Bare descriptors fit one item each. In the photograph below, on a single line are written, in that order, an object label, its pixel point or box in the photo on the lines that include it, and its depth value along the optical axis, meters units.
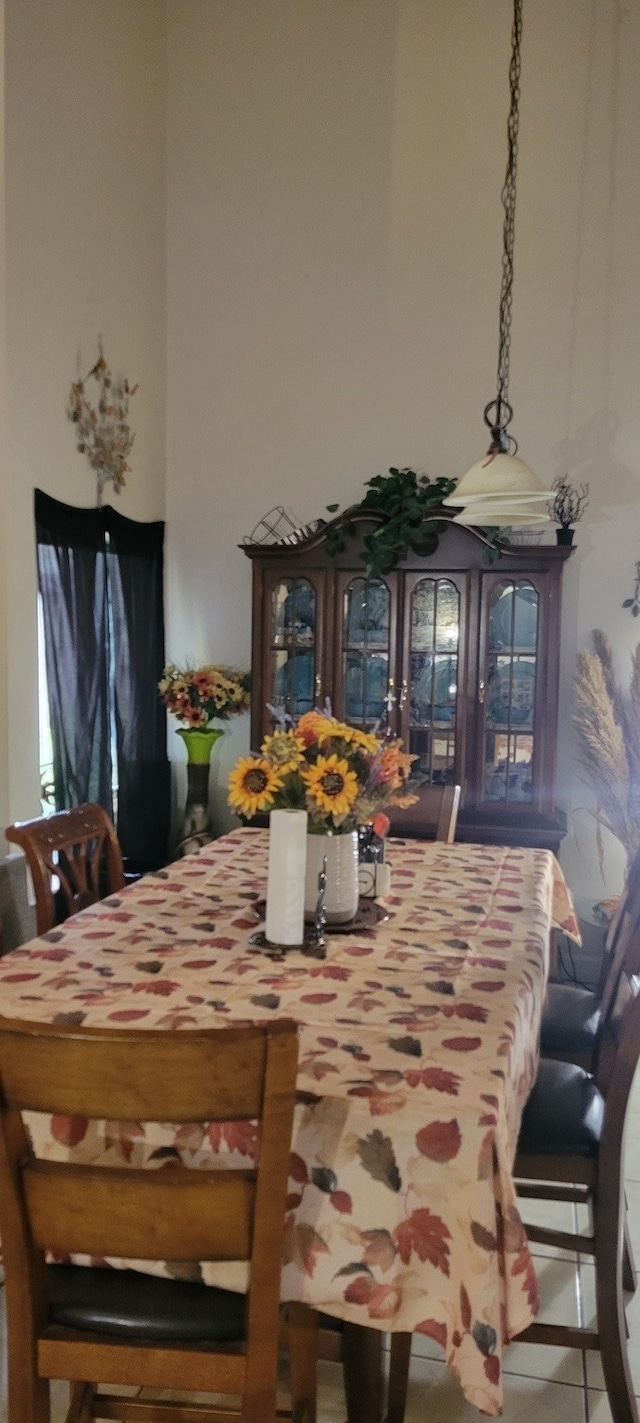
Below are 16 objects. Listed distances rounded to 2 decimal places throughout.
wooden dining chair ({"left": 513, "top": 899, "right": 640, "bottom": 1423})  1.80
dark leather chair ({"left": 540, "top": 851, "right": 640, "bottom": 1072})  2.29
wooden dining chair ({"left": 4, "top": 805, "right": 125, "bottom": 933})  2.33
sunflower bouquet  2.01
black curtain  3.77
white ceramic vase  2.12
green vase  4.48
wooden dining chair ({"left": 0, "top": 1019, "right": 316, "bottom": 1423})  1.16
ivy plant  4.01
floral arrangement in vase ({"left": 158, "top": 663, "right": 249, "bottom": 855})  4.36
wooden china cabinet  4.03
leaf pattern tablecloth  1.29
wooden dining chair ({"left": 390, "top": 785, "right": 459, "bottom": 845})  3.16
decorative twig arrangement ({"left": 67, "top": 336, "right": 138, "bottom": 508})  3.95
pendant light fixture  2.54
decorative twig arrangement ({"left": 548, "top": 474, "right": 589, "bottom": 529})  4.14
